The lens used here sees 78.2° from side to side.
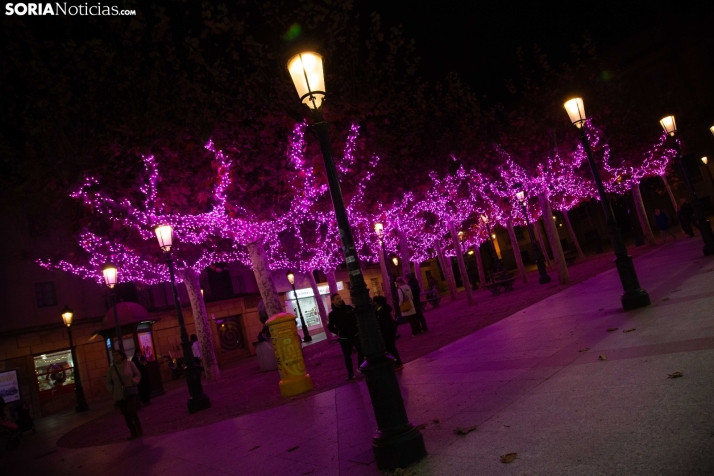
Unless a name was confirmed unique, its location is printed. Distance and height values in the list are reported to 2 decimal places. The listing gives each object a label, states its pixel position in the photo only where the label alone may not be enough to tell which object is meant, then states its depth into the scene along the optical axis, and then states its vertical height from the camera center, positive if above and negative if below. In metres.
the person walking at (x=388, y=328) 8.16 -0.87
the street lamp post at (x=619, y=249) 8.06 -0.49
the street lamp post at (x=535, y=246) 18.93 -0.11
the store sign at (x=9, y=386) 19.22 -0.54
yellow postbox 8.83 -1.02
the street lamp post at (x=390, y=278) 16.57 +0.04
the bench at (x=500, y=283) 19.98 -1.34
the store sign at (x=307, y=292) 32.91 +0.59
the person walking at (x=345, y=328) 8.74 -0.73
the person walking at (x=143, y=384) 14.14 -1.36
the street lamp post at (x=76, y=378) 17.44 -0.85
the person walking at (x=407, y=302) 12.27 -0.75
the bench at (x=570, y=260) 24.30 -1.35
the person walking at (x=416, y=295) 13.14 -0.65
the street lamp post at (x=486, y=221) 24.98 +2.00
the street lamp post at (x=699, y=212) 12.55 -0.27
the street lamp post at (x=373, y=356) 3.84 -0.65
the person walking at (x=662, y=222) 22.42 -0.50
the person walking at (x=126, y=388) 8.41 -0.80
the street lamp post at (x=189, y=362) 10.05 -0.75
